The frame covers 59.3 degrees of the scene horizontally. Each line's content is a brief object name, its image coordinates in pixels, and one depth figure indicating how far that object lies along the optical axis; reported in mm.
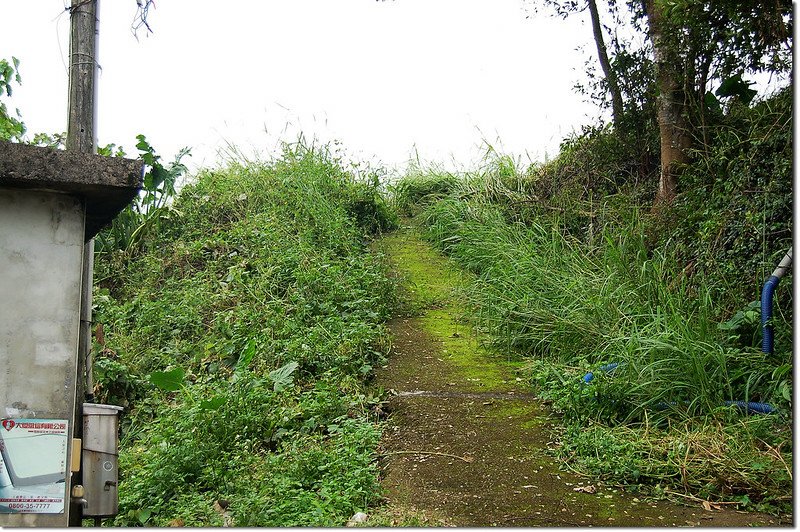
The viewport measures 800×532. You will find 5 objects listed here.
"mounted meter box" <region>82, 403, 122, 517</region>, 3162
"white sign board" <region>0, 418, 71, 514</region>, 2541
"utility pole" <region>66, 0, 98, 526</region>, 3498
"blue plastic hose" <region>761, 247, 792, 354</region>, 4461
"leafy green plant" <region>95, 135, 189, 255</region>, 9070
